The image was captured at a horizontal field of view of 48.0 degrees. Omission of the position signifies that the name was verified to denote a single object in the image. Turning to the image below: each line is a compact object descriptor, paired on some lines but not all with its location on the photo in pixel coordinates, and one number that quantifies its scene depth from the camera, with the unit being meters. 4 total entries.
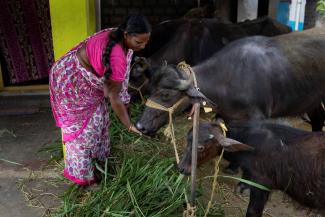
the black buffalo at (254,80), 3.58
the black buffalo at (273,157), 2.76
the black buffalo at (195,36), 5.90
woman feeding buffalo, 2.92
